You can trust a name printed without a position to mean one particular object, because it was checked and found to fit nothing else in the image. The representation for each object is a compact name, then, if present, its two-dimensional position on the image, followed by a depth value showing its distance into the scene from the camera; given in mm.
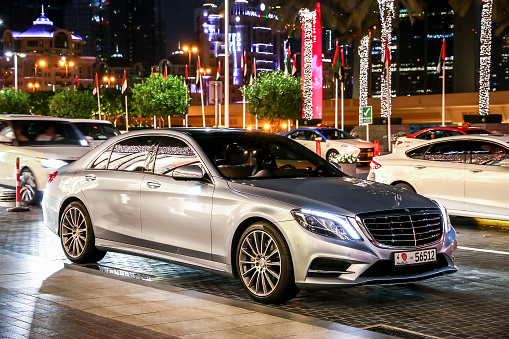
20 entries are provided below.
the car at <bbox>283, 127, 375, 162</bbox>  34562
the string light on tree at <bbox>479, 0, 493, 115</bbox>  49719
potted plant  26344
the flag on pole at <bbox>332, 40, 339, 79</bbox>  67538
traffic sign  29772
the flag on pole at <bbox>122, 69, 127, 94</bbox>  59556
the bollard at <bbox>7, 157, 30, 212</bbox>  16062
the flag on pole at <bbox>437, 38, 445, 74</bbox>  51819
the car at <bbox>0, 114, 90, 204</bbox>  17531
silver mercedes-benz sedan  7312
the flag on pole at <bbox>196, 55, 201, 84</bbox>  70544
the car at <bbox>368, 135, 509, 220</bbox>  12922
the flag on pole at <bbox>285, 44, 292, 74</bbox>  79375
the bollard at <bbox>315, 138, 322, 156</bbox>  32000
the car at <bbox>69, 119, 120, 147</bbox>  24312
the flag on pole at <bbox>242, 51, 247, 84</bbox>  55438
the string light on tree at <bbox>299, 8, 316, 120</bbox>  57656
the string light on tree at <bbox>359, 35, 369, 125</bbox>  60844
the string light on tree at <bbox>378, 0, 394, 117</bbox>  54500
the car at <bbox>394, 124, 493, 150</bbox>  30878
